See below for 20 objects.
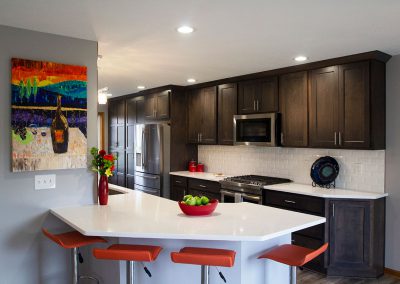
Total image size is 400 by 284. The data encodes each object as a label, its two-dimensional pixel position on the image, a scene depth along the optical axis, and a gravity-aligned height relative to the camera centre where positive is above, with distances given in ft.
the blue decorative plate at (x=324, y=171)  13.46 -1.41
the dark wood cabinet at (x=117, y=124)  23.75 +0.81
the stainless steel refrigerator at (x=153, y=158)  18.89 -1.27
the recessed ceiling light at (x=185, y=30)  9.05 +2.78
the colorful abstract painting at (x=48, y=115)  9.05 +0.56
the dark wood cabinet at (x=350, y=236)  11.91 -3.50
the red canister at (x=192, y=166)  19.33 -1.70
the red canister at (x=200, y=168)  19.42 -1.82
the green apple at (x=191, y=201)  8.64 -1.63
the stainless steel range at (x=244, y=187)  14.24 -2.23
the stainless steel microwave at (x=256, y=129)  14.52 +0.25
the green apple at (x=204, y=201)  8.76 -1.65
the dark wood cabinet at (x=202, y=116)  17.79 +1.03
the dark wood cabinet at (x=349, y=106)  11.82 +1.00
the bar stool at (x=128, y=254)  7.06 -2.42
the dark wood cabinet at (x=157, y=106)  19.33 +1.68
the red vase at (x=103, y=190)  10.09 -1.58
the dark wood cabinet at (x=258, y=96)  14.75 +1.72
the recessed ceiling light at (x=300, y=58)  12.22 +2.72
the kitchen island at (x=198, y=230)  7.21 -2.02
